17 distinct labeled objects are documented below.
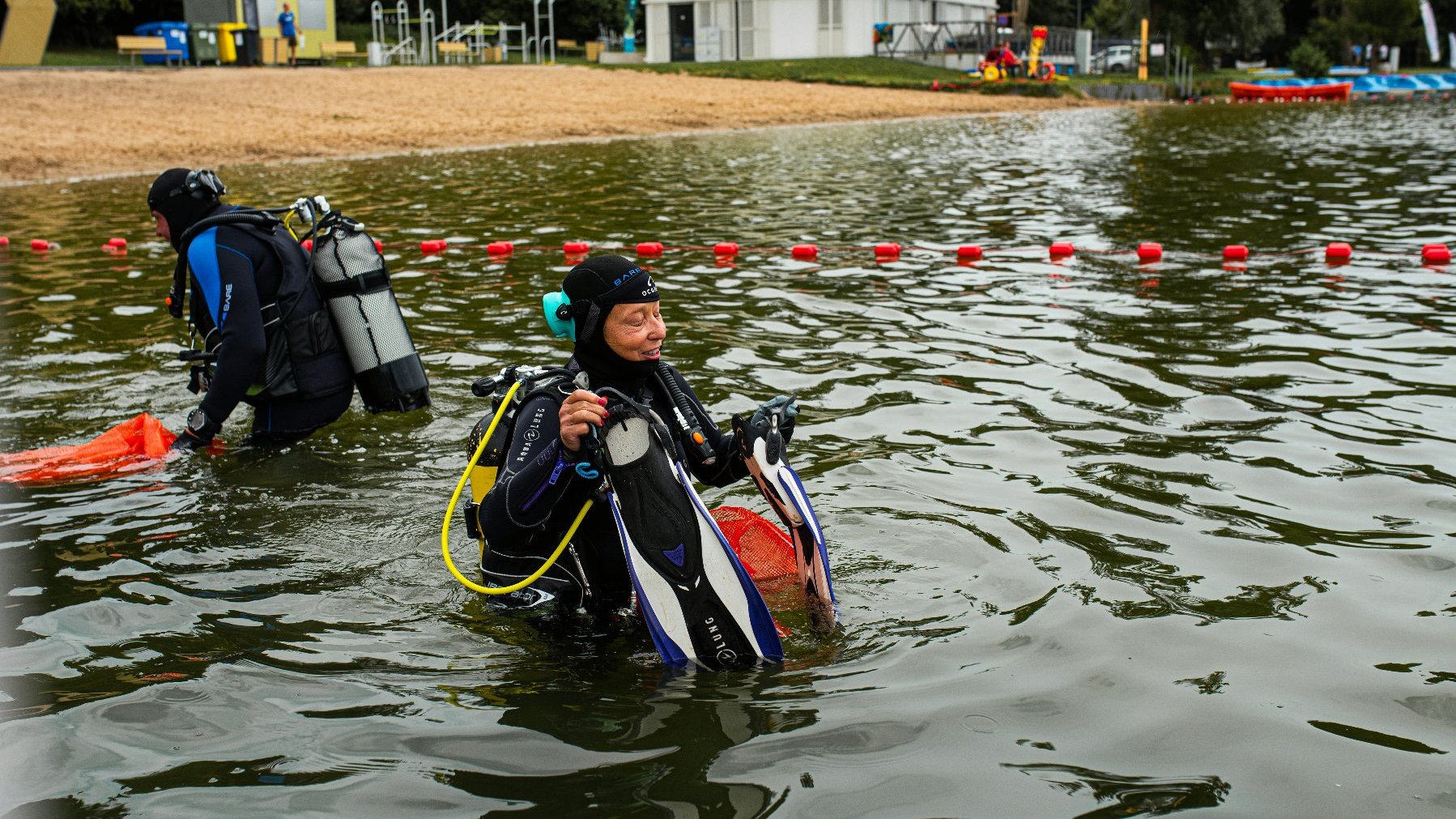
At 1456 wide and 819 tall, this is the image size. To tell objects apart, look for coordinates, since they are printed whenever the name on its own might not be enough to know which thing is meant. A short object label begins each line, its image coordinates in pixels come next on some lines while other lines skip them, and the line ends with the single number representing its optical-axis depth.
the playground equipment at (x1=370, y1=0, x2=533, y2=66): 43.56
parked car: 60.84
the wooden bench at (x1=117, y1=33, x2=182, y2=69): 33.97
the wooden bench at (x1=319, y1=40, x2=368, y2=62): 40.31
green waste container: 35.47
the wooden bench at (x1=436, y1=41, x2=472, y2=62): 45.81
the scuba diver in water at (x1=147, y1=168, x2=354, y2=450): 6.07
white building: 52.94
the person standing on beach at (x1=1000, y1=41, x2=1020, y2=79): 47.78
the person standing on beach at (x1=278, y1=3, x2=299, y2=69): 37.97
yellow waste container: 36.25
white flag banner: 61.72
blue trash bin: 35.09
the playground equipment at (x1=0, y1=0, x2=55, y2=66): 33.03
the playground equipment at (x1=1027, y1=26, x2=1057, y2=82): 48.66
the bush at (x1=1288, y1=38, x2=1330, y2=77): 56.66
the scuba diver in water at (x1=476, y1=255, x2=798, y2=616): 4.15
